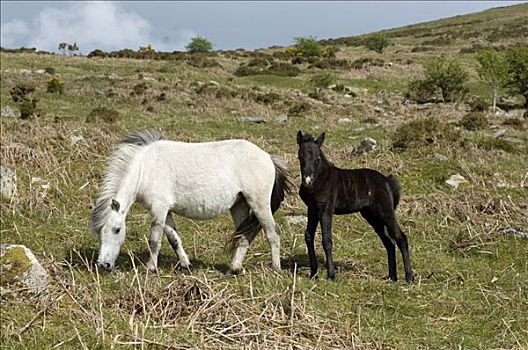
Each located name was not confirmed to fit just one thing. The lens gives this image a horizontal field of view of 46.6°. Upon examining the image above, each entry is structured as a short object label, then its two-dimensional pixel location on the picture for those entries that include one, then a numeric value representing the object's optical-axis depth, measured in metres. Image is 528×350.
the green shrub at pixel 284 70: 43.91
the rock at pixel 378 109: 29.55
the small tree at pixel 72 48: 63.08
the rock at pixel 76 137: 15.63
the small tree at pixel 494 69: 34.03
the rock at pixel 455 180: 14.01
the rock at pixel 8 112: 21.83
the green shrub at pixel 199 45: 94.00
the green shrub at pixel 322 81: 37.75
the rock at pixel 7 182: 11.79
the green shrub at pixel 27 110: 20.56
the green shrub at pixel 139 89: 29.30
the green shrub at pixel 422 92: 35.90
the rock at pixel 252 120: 24.22
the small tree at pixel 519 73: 34.47
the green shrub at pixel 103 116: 20.73
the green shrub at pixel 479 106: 31.13
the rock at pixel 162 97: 28.56
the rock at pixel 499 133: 21.33
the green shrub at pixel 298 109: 26.81
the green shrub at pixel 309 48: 64.88
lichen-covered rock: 6.19
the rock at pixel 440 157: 15.90
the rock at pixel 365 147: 17.00
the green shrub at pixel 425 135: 17.50
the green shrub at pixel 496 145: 17.69
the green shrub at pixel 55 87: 29.12
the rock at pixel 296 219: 11.76
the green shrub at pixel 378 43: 71.62
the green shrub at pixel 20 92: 25.45
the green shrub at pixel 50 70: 36.35
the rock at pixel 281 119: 24.75
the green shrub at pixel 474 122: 23.52
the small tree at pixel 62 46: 63.52
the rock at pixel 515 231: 10.50
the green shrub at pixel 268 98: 29.72
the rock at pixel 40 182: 12.50
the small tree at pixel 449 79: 36.06
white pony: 8.14
